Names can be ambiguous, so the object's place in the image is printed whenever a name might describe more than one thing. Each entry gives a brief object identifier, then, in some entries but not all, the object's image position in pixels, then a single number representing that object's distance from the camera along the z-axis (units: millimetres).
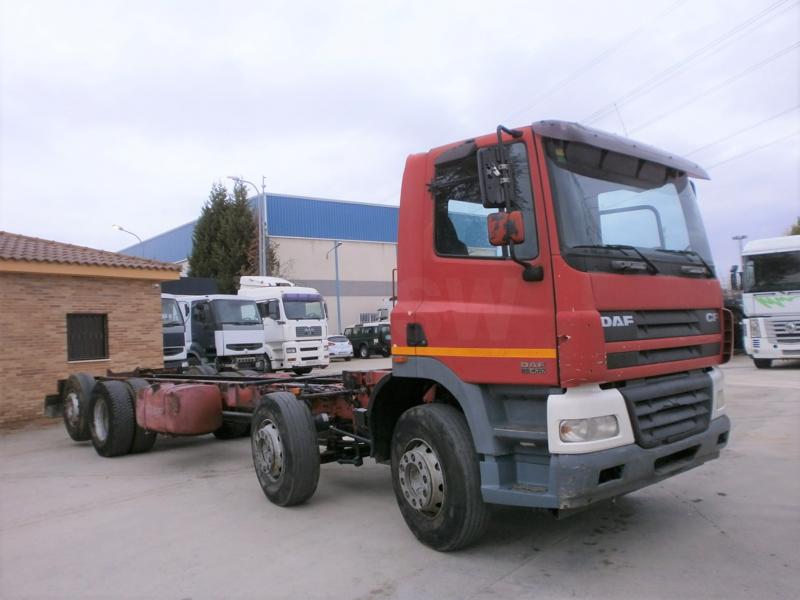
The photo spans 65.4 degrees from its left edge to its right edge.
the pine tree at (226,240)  39375
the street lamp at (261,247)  33438
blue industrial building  42156
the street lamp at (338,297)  43031
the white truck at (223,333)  20156
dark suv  33656
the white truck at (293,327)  22562
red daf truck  3920
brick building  12930
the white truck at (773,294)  16031
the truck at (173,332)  17906
